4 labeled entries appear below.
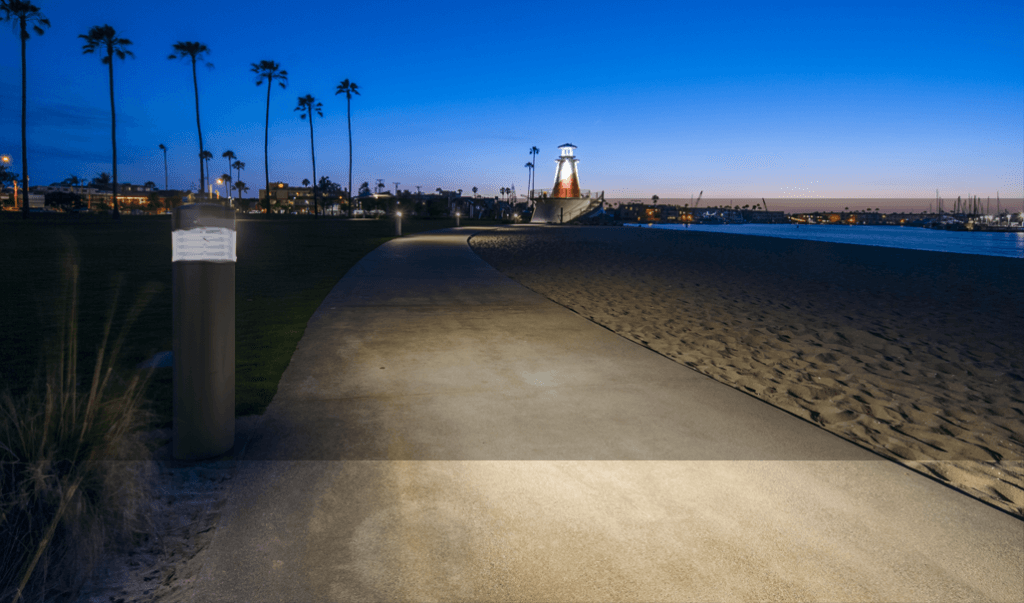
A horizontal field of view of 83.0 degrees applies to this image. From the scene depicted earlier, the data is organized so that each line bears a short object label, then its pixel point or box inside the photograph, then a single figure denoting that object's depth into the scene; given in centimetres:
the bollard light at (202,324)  311
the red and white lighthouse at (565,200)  9706
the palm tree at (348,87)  9352
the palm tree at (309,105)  9144
